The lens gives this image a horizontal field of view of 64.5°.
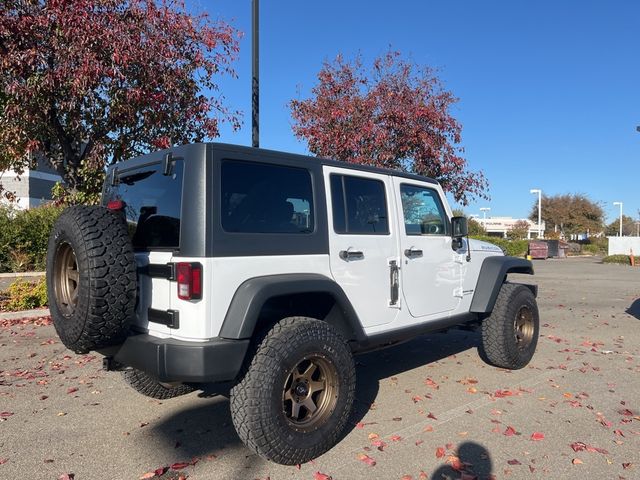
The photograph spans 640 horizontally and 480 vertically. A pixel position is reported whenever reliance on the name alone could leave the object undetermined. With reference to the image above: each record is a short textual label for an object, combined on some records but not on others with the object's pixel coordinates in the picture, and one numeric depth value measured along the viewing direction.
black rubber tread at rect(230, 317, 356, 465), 3.08
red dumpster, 31.16
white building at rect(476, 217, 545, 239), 80.62
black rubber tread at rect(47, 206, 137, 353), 3.01
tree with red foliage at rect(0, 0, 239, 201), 5.90
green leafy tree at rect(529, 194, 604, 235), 52.22
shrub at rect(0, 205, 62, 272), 13.81
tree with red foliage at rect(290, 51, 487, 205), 9.45
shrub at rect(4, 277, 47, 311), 8.33
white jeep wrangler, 3.02
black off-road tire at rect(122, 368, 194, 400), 4.31
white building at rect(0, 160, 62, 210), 27.02
